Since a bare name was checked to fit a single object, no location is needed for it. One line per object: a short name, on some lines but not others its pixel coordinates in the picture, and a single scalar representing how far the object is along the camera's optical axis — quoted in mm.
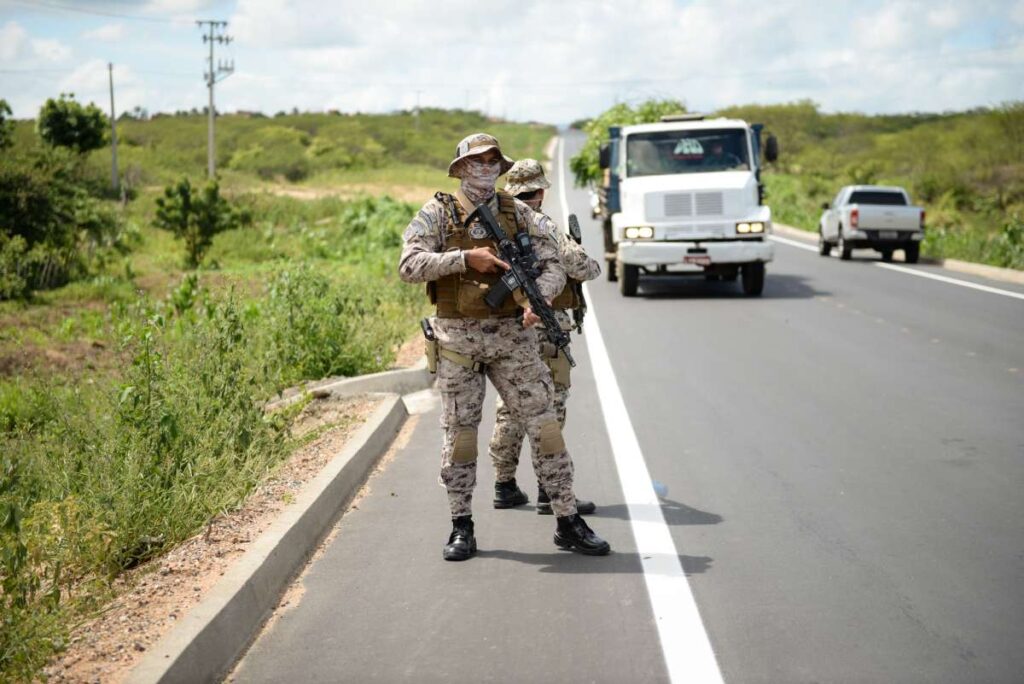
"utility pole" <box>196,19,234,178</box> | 66894
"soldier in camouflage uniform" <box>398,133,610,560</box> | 5879
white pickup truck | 25062
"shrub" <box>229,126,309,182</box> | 77625
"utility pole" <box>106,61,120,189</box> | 61166
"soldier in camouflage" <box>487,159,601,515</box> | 6441
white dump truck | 18484
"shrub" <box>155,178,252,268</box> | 27891
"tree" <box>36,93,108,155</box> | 64062
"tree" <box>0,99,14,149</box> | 28984
